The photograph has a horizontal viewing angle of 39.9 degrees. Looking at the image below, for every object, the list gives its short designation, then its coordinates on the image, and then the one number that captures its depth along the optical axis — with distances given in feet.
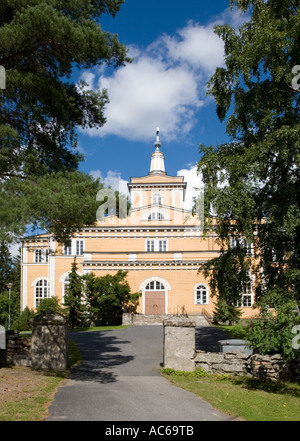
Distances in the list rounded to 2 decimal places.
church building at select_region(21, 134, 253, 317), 114.93
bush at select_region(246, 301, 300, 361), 32.53
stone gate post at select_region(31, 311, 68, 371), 38.81
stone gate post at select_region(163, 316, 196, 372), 39.91
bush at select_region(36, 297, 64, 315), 105.68
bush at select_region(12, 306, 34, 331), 109.62
